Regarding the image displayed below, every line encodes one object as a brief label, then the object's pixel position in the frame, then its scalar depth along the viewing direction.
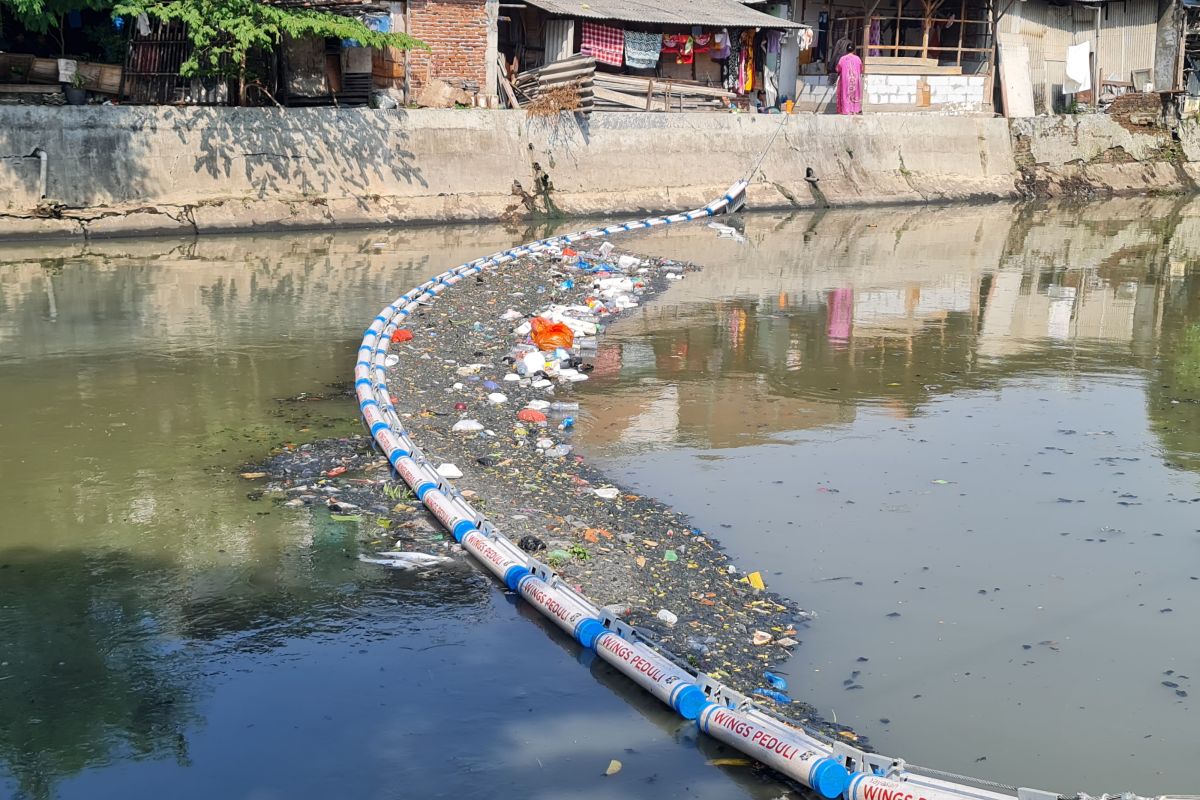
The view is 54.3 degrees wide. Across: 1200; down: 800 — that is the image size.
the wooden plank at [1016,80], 27.30
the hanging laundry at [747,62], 25.12
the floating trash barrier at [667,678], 3.75
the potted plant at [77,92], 17.62
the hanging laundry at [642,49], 23.25
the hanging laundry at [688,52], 23.98
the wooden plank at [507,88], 21.20
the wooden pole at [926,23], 26.09
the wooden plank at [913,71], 25.98
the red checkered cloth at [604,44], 22.61
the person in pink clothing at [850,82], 25.20
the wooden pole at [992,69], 27.34
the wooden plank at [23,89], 17.38
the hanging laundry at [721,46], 24.30
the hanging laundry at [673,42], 23.89
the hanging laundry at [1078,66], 28.53
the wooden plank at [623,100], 22.56
